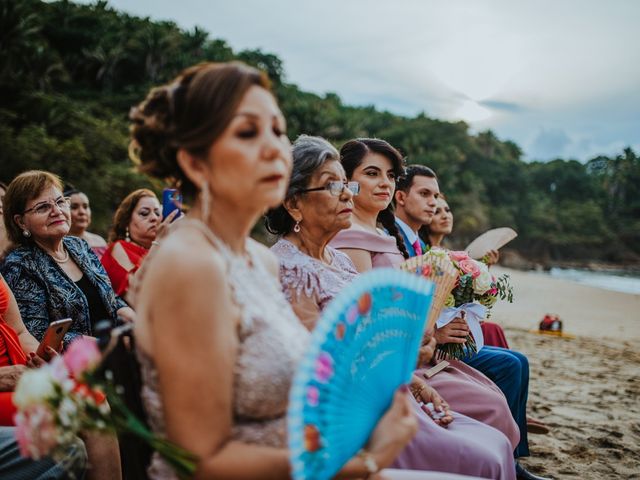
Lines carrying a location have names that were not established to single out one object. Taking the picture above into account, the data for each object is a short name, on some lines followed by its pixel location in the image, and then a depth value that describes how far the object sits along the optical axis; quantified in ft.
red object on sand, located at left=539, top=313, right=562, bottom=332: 39.19
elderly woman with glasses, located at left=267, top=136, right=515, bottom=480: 8.27
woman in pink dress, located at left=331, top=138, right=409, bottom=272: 11.95
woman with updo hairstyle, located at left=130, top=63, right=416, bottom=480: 4.22
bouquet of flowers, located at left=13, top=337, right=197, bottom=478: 4.32
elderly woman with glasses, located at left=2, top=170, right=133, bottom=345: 11.35
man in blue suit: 12.80
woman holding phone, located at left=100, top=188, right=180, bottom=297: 16.09
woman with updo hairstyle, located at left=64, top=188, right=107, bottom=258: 17.66
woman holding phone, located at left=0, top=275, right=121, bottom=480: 8.93
